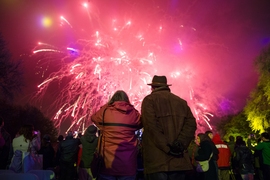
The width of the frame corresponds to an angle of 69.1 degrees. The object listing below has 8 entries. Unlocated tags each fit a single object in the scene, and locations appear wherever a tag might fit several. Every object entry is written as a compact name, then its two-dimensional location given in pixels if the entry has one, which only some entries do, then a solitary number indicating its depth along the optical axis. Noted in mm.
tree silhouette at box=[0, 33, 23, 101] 18130
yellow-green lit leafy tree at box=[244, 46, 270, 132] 22585
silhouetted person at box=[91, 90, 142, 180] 2623
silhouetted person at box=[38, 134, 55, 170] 6843
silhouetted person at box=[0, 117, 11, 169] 5128
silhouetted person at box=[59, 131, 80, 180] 6195
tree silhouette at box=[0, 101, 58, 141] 27412
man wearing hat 2417
